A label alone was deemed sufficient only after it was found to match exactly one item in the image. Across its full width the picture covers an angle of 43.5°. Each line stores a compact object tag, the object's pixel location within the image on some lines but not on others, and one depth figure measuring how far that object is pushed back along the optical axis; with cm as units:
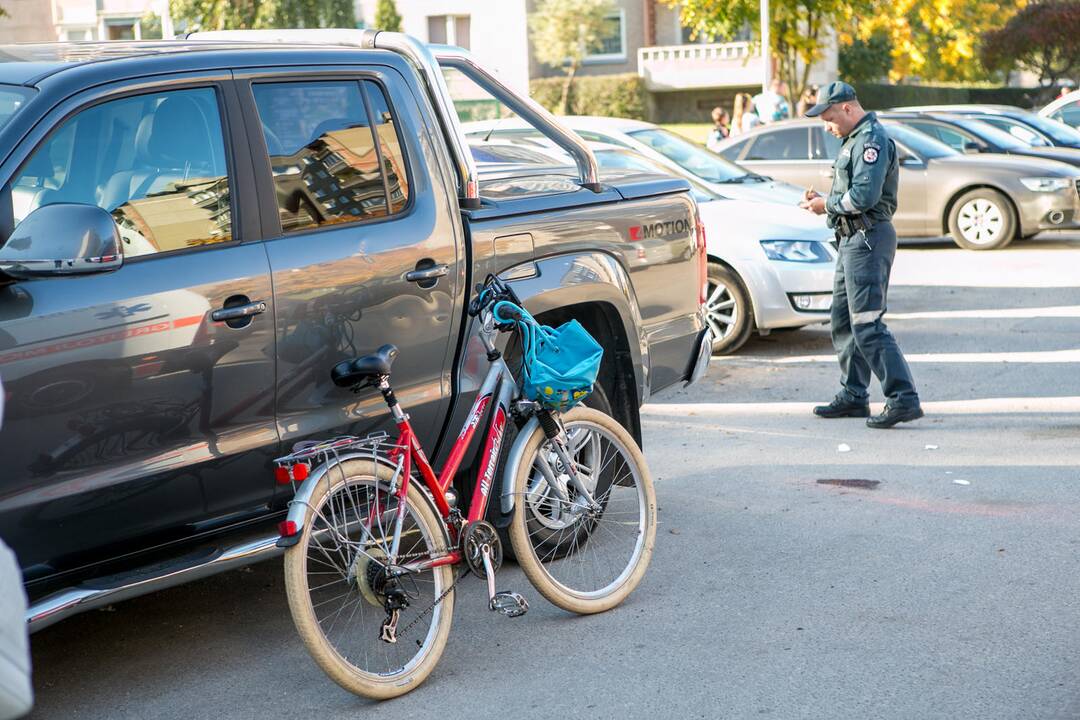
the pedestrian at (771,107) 1983
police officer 772
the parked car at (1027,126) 1941
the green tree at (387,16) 4269
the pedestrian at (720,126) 1961
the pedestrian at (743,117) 2070
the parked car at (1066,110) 2345
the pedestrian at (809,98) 1884
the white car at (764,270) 995
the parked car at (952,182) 1562
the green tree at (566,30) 4372
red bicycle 426
